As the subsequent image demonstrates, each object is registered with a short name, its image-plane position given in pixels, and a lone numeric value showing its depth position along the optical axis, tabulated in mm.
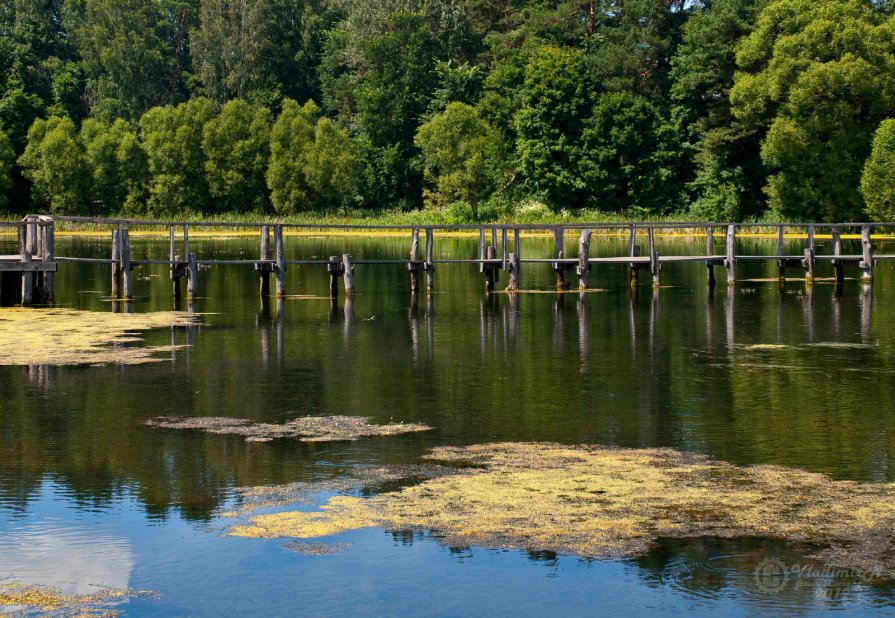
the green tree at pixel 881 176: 73625
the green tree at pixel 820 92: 78062
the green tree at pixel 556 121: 92250
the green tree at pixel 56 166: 101438
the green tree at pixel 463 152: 96562
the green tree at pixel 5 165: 100688
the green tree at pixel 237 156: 105250
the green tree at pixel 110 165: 104188
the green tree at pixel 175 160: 104562
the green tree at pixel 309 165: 100500
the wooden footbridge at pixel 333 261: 37594
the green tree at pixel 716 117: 86562
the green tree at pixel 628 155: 90875
